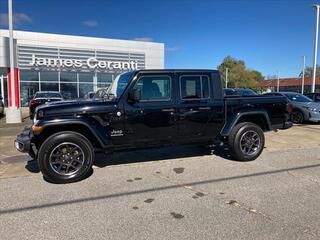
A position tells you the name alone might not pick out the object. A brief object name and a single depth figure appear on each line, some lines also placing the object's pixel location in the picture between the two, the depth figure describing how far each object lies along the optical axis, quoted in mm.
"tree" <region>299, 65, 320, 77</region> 75471
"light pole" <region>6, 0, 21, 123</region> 10561
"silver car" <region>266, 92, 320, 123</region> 10130
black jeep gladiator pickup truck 4028
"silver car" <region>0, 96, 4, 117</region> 13656
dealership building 18623
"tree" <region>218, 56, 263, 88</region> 57603
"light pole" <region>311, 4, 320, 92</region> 16857
